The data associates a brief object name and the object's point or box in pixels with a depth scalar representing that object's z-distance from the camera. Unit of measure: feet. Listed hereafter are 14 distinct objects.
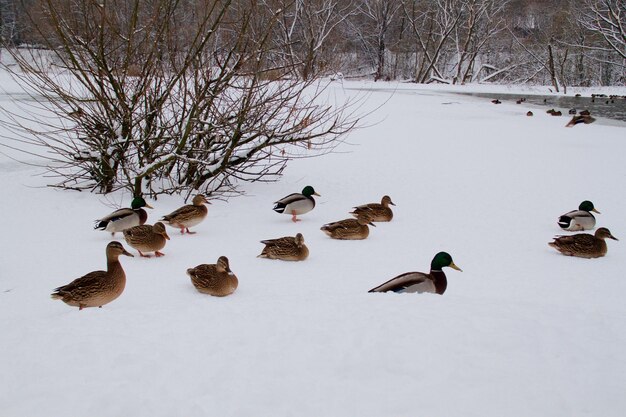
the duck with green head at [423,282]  16.21
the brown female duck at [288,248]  20.18
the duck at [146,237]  20.20
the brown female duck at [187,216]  23.34
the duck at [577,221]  24.72
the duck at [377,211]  26.00
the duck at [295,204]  25.67
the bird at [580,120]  60.90
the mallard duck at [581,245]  21.97
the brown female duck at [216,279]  16.04
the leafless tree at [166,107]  27.66
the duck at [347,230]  23.25
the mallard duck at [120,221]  22.35
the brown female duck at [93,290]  14.53
